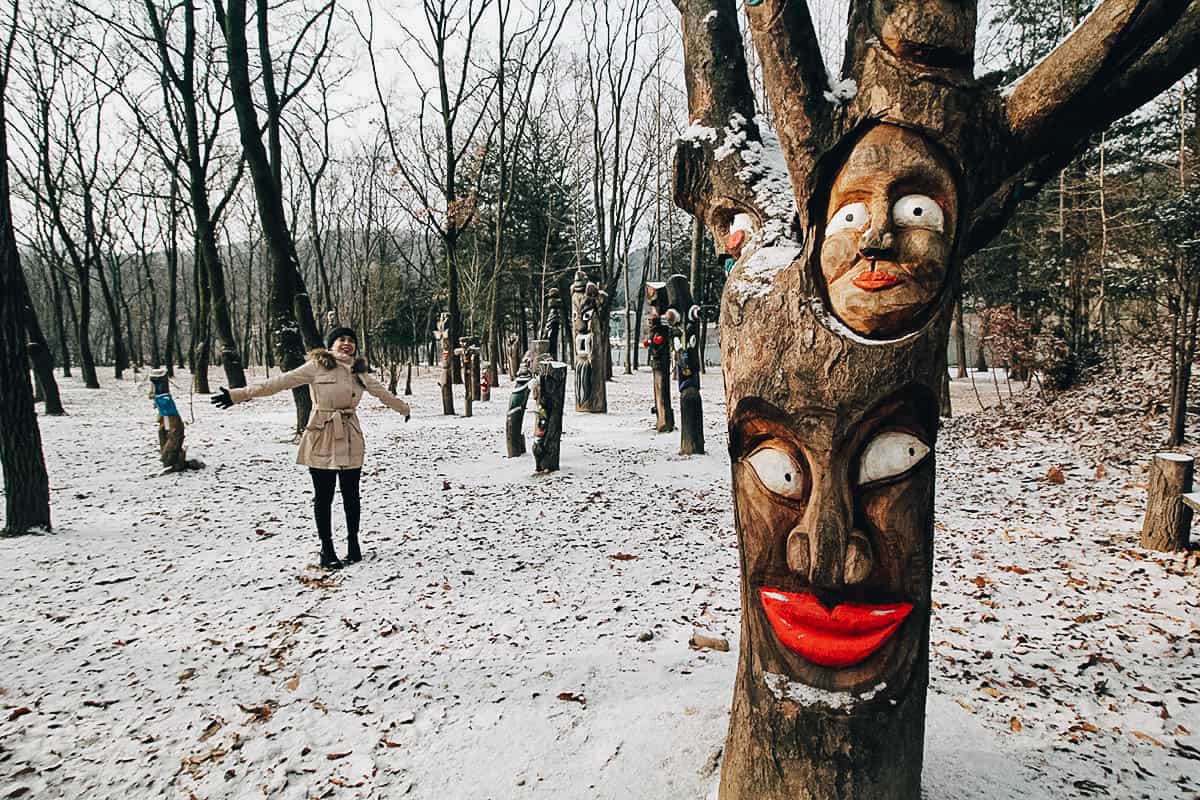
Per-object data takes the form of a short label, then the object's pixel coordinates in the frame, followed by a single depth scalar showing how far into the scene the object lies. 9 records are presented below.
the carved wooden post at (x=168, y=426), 8.23
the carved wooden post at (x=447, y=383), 13.94
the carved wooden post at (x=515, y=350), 24.77
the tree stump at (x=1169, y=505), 4.87
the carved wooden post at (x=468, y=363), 14.32
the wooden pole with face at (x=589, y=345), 14.03
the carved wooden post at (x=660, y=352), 10.79
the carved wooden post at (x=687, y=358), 9.24
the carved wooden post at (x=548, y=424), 8.27
